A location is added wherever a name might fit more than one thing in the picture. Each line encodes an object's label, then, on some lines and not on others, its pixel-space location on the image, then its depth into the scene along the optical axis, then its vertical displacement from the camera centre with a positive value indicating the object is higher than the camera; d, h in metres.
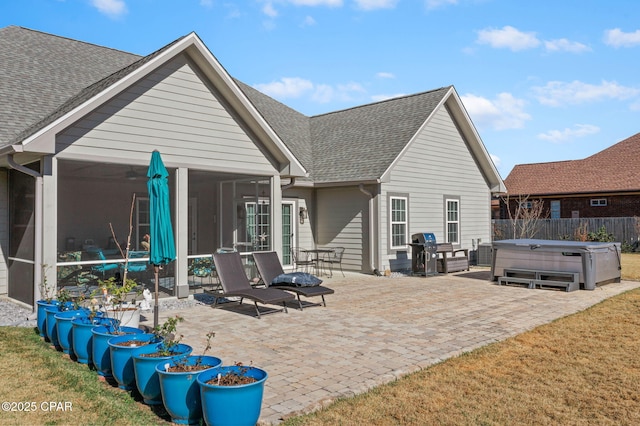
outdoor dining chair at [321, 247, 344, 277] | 15.69 -1.09
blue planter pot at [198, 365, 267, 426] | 3.85 -1.45
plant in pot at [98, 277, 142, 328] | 6.43 -1.16
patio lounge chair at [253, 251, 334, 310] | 9.73 -0.94
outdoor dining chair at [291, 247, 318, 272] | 15.27 -1.13
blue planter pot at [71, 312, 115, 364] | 5.88 -1.40
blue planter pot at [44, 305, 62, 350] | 6.63 -1.40
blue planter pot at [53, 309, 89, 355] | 6.25 -1.39
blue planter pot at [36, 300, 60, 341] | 7.09 -1.33
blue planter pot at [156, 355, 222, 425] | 4.16 -1.48
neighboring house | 27.73 +2.35
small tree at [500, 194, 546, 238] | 26.00 +0.45
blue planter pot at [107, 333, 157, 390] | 4.93 -1.44
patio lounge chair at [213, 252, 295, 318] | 8.72 -1.20
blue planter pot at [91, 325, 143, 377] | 5.38 -1.43
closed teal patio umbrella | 7.25 +0.12
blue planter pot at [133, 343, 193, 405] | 4.51 -1.42
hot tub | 12.02 -0.94
